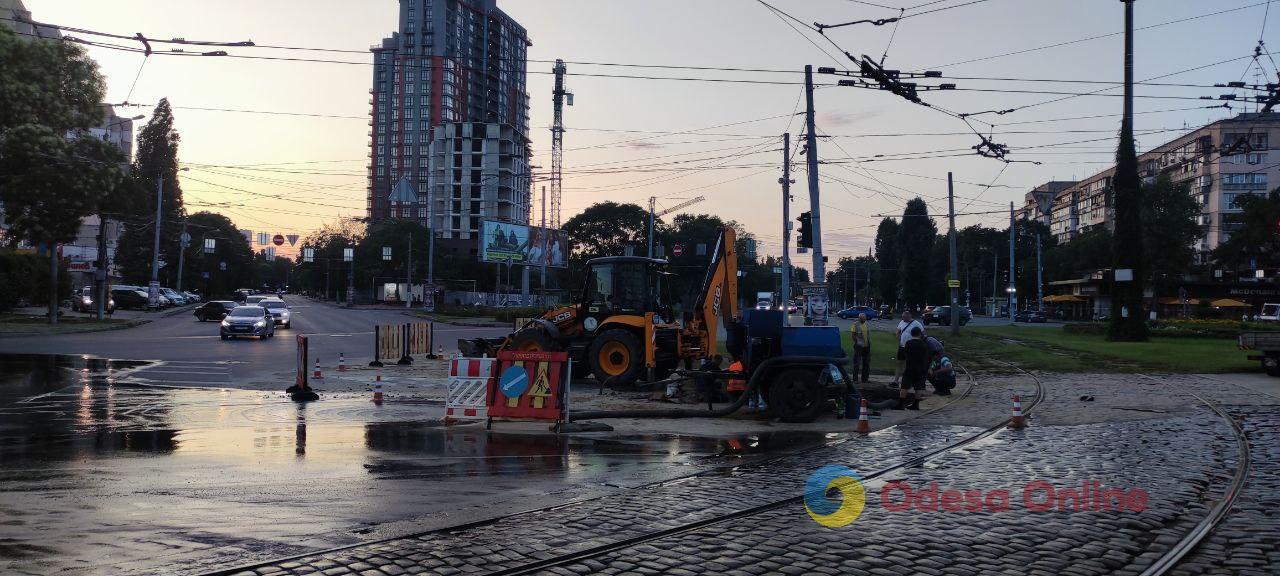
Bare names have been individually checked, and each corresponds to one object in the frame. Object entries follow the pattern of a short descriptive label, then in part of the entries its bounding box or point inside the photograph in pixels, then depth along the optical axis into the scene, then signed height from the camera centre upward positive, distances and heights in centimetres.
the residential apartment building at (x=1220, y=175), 8038 +1307
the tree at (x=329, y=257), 12581 +557
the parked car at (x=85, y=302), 5625 -61
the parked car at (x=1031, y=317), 7919 -107
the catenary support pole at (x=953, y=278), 3844 +121
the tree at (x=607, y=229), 10119 +828
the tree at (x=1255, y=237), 6500 +553
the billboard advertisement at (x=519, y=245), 7581 +487
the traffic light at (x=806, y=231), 2219 +183
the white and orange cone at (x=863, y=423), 1298 -179
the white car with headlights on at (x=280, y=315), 4841 -109
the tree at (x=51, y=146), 3572 +626
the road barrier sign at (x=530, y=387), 1291 -131
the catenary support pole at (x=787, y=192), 3177 +408
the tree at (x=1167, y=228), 6819 +623
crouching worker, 1827 -152
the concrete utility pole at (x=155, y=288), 6274 +40
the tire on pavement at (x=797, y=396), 1412 -152
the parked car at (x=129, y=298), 6406 -34
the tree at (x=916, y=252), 10094 +607
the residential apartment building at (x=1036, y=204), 13342 +1603
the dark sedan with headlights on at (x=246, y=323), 3594 -118
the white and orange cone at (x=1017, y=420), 1348 -178
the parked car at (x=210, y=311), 5281 -102
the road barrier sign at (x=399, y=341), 2609 -135
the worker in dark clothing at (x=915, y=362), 1684 -112
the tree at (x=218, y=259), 9999 +433
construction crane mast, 7112 +1381
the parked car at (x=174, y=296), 7219 -19
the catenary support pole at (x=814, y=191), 2152 +278
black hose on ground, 1398 -180
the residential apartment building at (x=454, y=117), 14188 +3828
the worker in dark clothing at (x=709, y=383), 1550 -147
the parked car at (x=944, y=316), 6269 -86
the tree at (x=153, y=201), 8425 +925
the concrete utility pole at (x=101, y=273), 4684 +107
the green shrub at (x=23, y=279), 4378 +66
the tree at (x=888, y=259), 11000 +571
